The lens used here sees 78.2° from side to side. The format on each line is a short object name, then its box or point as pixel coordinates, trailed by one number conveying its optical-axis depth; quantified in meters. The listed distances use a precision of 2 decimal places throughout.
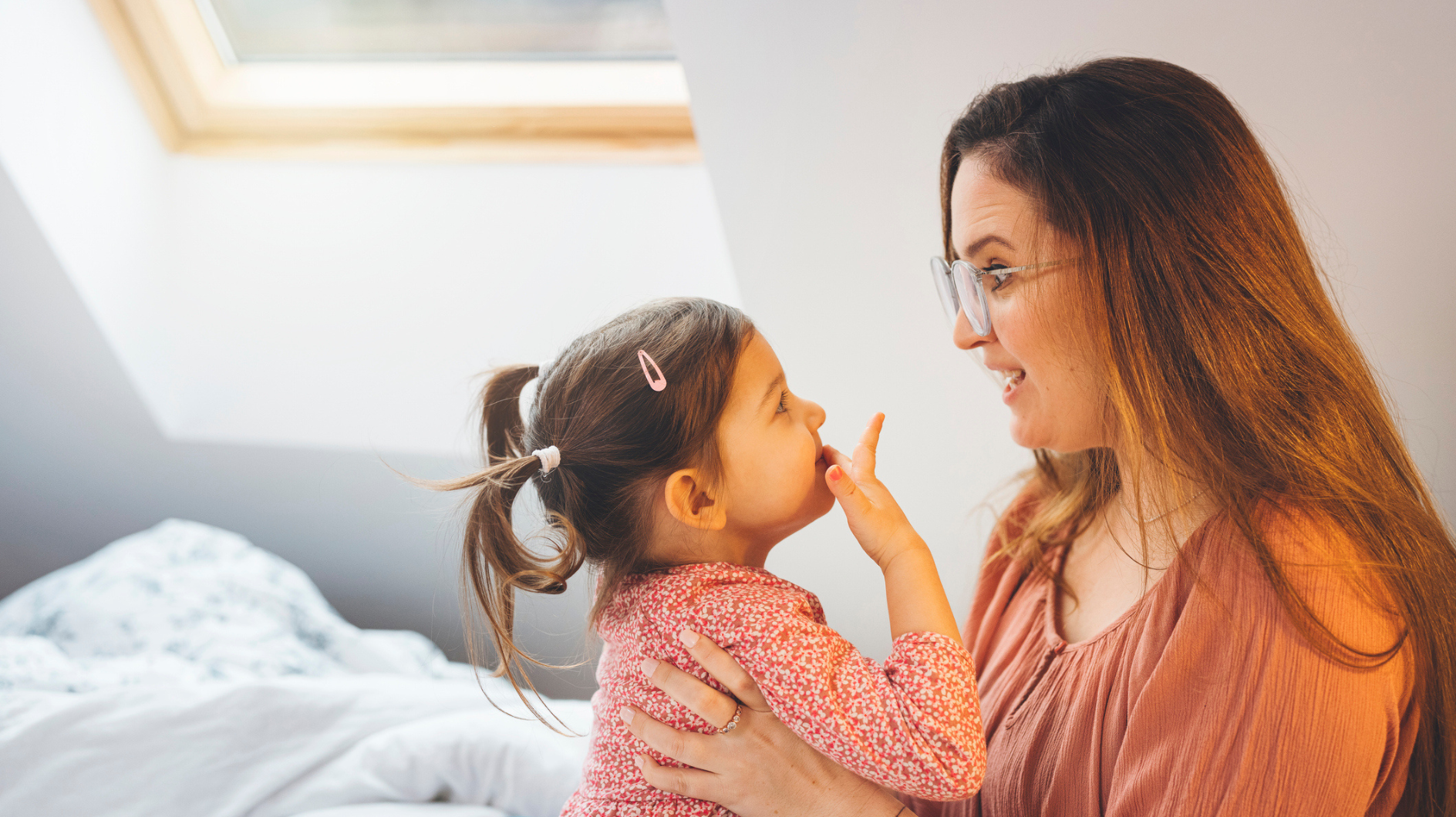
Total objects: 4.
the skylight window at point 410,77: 2.27
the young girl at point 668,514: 1.07
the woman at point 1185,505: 0.88
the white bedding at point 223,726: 1.61
